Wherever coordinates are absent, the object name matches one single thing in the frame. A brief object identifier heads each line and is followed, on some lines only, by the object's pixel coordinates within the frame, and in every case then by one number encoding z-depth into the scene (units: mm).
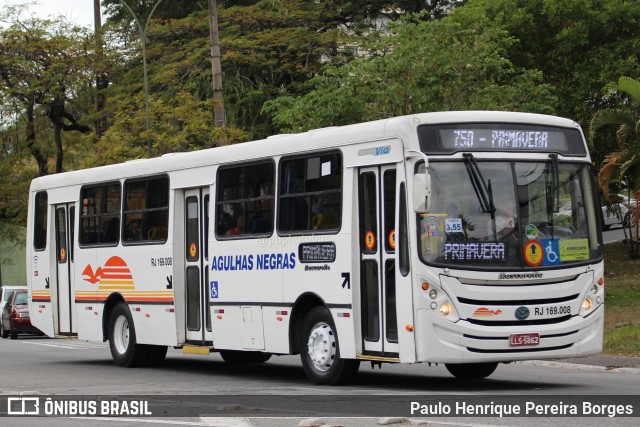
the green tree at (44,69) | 47688
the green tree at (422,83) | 28578
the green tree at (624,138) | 26859
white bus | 13500
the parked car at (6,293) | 37444
